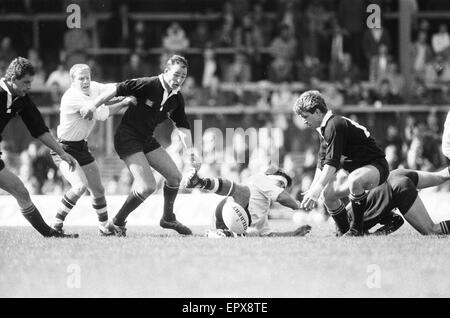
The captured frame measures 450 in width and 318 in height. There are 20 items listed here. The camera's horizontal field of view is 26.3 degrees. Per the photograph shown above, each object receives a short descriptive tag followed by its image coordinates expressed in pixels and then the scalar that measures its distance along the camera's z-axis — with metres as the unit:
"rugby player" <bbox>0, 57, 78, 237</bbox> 10.08
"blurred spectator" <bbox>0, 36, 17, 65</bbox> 21.05
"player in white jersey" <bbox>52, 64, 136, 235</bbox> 11.39
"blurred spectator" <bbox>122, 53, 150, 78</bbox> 20.67
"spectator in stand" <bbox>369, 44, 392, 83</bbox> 21.25
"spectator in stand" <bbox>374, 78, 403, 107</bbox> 20.23
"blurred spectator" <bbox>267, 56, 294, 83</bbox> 20.98
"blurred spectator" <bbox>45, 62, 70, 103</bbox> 20.00
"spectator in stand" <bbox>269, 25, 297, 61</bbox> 21.59
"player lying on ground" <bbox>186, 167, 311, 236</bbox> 10.73
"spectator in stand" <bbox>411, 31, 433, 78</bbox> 21.78
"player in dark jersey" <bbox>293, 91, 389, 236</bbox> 10.28
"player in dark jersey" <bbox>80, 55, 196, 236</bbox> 10.92
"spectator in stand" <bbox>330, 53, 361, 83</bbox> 20.94
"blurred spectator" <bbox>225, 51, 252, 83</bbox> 21.23
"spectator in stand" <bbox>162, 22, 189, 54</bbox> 21.92
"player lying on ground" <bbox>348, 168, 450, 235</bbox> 10.80
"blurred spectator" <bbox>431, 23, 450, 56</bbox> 21.98
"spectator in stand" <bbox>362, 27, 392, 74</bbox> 21.55
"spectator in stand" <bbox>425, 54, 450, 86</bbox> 21.58
